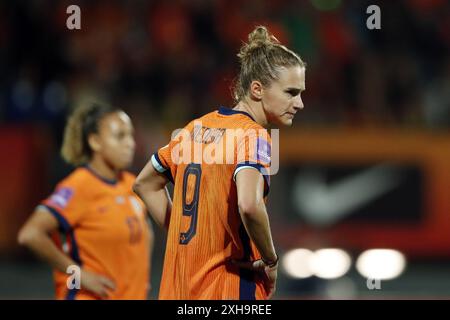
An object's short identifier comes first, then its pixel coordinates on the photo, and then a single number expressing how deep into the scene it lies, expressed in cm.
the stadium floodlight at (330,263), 1060
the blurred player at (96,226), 597
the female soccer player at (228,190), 446
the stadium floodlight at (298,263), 1046
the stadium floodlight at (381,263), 1099
